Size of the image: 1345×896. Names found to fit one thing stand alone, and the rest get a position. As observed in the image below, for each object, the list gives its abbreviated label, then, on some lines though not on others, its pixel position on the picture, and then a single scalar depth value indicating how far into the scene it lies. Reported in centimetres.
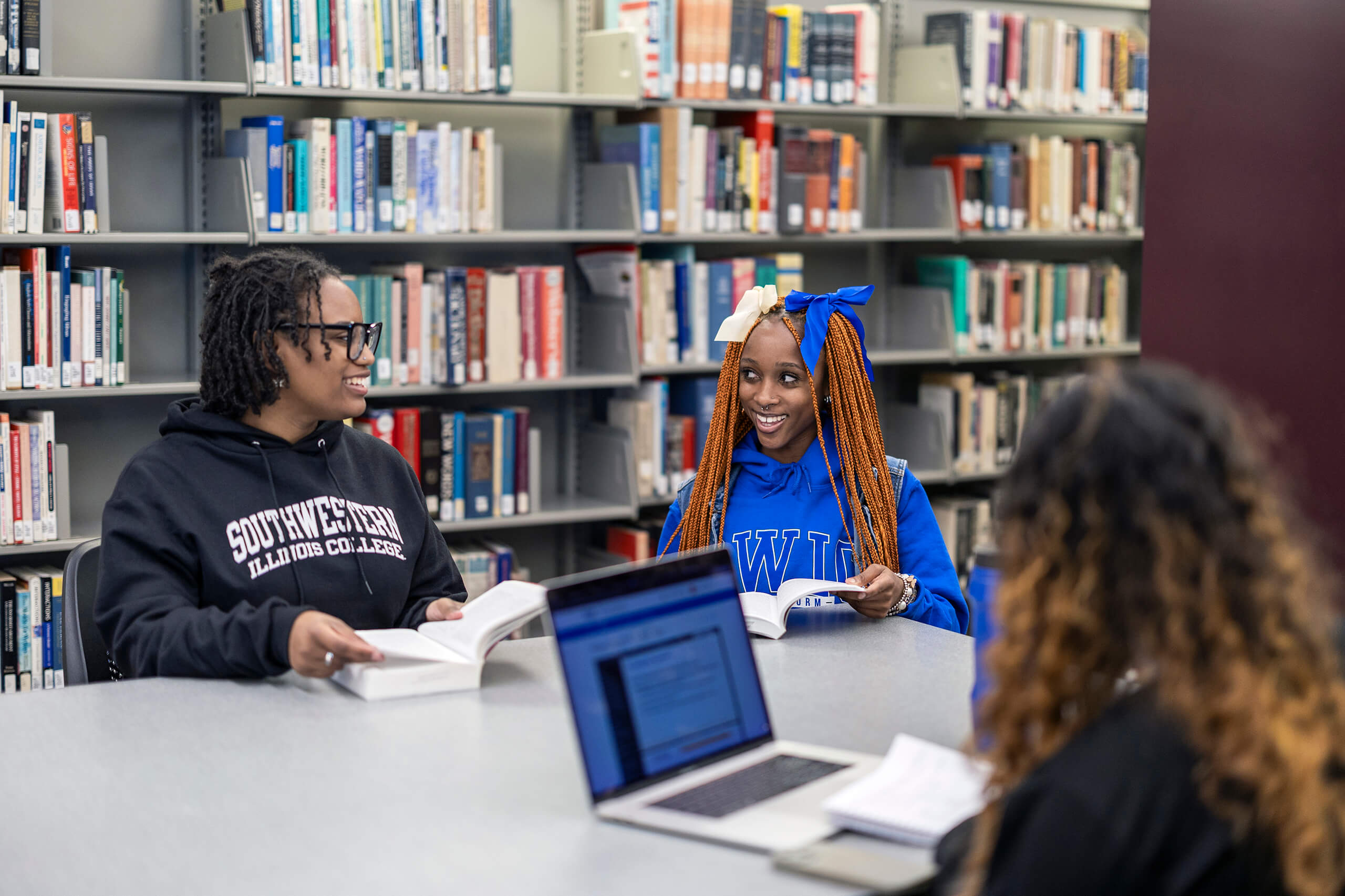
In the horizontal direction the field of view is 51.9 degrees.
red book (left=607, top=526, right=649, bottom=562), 388
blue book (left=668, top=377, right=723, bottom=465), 397
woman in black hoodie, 183
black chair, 203
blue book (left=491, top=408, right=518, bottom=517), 373
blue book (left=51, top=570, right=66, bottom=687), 323
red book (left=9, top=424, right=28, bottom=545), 315
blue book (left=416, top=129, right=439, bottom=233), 353
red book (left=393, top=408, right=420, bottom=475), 358
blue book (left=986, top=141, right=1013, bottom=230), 439
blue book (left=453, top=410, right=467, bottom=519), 366
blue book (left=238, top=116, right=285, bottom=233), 332
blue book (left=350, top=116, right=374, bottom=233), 344
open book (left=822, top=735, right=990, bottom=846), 126
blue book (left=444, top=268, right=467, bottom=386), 361
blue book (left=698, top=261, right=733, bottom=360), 396
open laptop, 130
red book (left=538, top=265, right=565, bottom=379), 375
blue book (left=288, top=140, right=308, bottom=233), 337
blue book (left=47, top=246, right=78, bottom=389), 317
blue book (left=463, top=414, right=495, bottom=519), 368
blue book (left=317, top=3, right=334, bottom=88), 335
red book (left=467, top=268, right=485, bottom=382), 364
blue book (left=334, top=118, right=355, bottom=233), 341
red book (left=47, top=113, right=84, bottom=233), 311
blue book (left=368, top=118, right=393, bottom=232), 346
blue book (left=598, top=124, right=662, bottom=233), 379
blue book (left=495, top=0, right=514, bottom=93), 355
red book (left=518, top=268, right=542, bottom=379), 372
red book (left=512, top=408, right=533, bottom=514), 377
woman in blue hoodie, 223
